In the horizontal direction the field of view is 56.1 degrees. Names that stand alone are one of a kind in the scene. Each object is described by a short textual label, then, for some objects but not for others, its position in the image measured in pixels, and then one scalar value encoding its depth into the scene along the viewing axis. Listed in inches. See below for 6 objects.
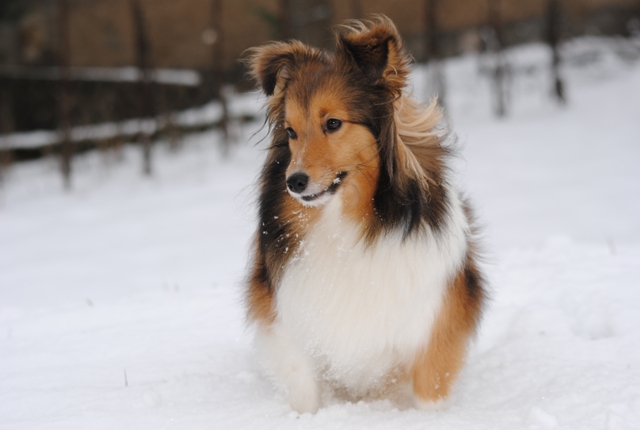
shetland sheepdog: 107.5
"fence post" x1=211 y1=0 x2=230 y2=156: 504.4
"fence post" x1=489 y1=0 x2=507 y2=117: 490.4
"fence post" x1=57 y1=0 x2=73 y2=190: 474.6
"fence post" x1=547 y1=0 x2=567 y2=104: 478.9
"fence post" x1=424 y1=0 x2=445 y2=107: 486.9
